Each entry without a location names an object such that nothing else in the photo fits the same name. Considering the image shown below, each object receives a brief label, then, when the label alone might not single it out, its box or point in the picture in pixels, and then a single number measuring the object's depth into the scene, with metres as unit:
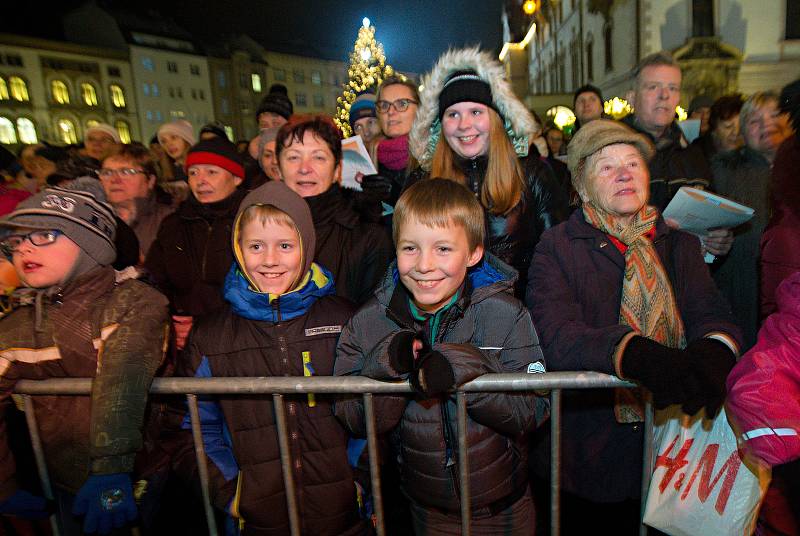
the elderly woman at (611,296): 2.13
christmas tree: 29.61
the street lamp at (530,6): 15.48
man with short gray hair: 3.46
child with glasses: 2.13
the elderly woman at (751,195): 3.48
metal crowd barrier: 1.70
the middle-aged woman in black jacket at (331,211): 2.93
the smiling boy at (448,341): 1.93
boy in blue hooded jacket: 2.17
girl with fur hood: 3.00
